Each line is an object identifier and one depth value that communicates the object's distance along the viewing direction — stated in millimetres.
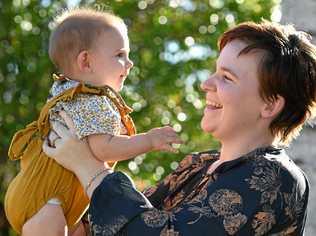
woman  3260
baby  3677
